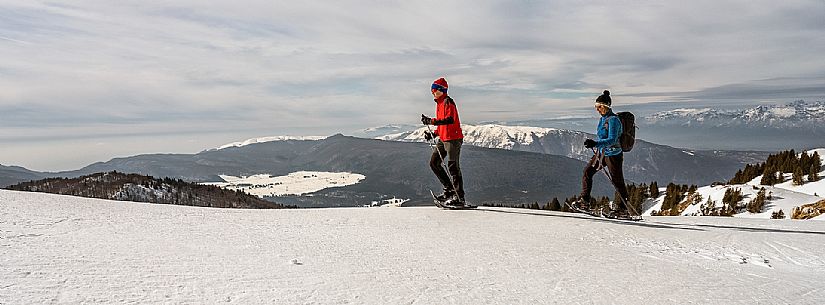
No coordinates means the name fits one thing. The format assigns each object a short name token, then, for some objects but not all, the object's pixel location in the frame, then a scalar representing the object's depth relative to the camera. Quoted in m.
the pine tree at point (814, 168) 35.12
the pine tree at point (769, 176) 39.44
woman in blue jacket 9.54
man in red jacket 10.05
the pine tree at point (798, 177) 35.31
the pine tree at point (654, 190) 47.61
